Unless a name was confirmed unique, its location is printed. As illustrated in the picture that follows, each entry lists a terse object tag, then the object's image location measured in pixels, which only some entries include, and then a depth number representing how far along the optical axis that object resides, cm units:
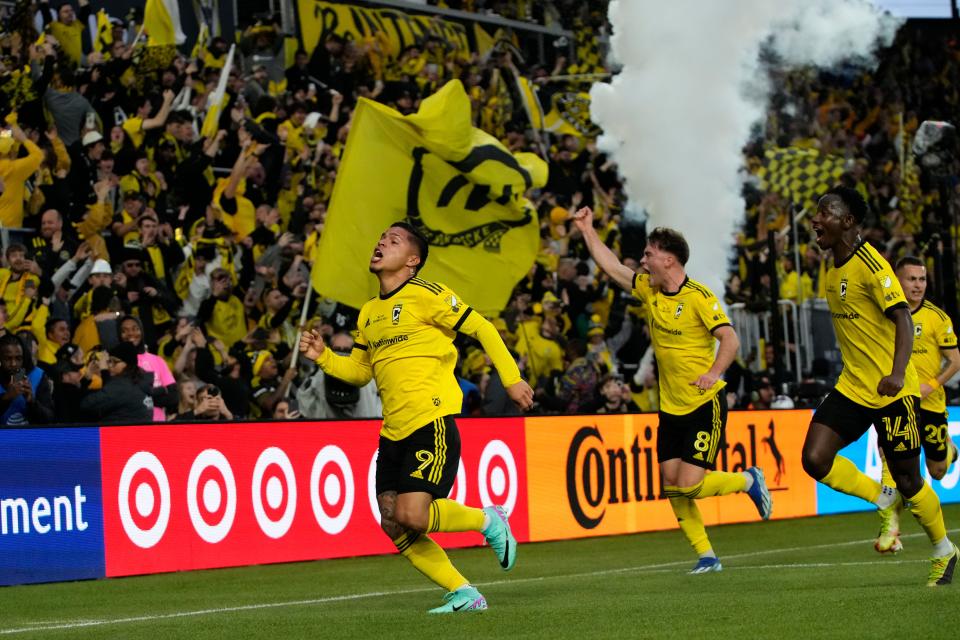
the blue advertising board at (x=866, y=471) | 2081
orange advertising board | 1720
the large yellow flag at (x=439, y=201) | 1678
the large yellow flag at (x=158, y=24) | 2011
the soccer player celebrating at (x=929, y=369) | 1336
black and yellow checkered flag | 2778
